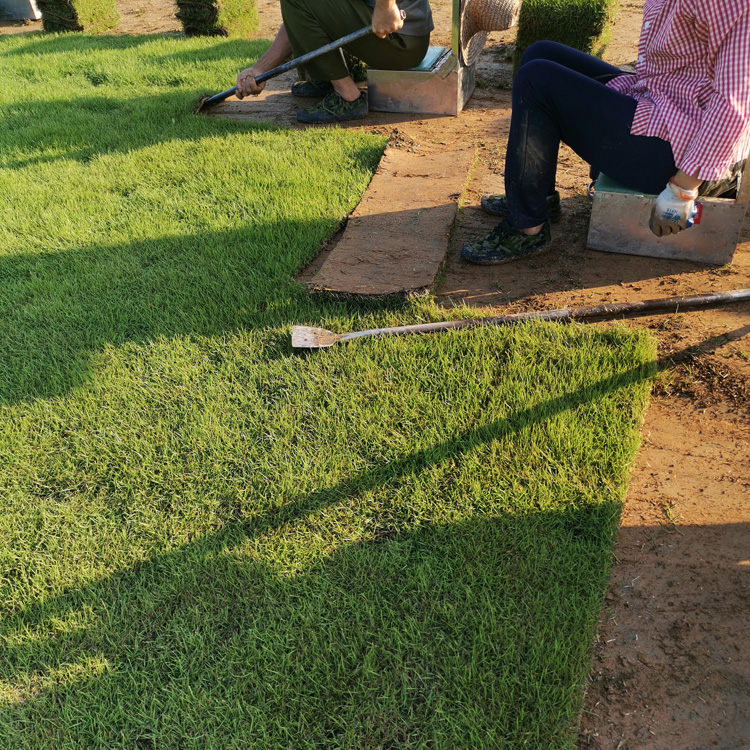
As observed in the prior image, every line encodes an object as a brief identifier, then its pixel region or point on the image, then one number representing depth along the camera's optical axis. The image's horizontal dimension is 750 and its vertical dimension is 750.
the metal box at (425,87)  5.01
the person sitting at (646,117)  2.27
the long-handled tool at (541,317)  2.86
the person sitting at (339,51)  4.74
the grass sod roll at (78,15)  8.01
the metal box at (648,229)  3.08
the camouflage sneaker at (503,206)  3.68
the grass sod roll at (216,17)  7.13
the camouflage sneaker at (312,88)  5.63
